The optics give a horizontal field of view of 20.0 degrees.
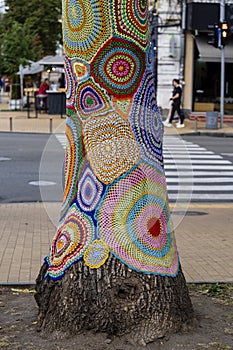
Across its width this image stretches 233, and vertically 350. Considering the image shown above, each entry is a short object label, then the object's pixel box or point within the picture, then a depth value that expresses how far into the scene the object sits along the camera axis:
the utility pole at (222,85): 26.04
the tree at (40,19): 60.66
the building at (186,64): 30.30
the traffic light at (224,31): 24.45
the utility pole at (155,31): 31.23
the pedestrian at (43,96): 34.53
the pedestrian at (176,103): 25.95
